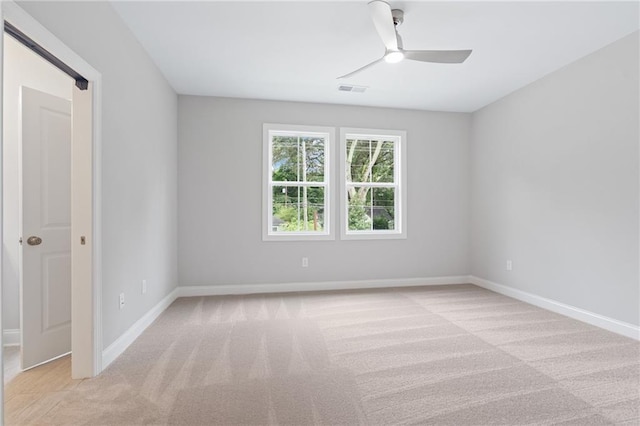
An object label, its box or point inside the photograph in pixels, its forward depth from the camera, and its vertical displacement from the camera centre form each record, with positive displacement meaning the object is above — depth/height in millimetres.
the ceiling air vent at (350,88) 3877 +1502
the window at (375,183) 4668 +413
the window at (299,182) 4434 +401
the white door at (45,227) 2279 -117
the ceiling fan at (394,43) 2299 +1312
